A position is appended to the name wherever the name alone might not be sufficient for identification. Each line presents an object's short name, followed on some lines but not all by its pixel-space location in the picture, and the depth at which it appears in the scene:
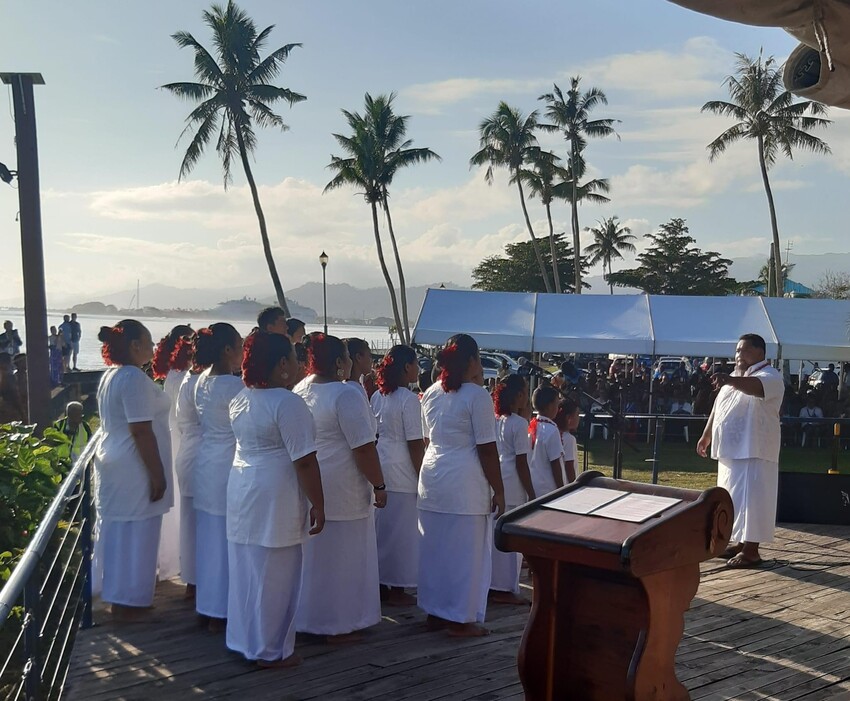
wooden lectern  2.93
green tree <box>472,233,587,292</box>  64.88
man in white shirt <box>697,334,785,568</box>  7.07
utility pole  8.67
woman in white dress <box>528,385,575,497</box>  6.44
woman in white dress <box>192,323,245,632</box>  5.37
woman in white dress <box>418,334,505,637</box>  5.27
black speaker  8.80
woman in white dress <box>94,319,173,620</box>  5.46
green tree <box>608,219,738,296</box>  59.44
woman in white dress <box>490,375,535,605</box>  6.01
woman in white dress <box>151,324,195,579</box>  6.59
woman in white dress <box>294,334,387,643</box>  5.07
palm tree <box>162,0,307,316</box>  30.66
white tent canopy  16.58
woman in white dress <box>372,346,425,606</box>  6.07
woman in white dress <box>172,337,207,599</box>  5.81
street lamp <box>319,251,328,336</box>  33.06
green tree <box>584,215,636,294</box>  77.62
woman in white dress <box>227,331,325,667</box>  4.50
